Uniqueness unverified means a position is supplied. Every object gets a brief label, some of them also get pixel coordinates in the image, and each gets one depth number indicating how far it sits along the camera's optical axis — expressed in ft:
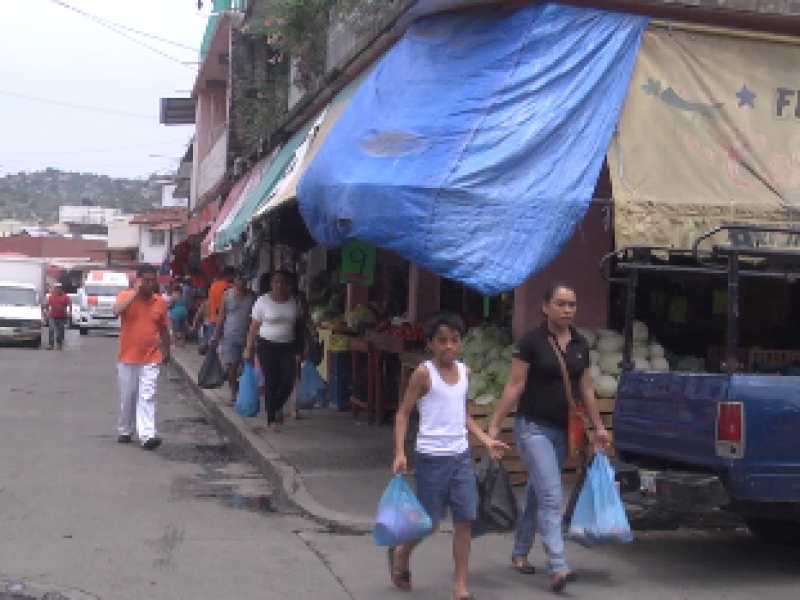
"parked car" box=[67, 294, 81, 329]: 128.14
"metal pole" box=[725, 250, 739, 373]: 21.07
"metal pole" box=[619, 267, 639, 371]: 24.17
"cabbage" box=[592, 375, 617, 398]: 29.66
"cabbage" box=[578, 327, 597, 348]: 30.25
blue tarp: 25.08
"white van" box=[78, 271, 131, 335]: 119.24
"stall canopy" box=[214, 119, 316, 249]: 43.11
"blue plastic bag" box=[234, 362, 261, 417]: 39.29
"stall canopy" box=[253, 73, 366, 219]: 34.06
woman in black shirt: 20.81
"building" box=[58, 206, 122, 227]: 391.45
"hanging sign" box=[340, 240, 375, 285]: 45.03
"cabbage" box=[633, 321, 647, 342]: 30.78
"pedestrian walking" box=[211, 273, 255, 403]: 44.73
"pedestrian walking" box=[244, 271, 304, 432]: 38.22
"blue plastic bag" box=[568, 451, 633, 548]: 20.44
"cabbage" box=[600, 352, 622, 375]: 29.99
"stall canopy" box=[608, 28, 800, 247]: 27.22
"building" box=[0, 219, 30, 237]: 344.69
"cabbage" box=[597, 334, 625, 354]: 30.09
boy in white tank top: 19.63
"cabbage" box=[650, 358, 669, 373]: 29.99
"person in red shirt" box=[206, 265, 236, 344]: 50.67
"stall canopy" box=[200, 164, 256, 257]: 56.03
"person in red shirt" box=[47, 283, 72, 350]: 89.61
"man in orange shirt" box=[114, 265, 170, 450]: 36.68
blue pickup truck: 20.47
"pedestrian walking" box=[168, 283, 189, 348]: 101.86
